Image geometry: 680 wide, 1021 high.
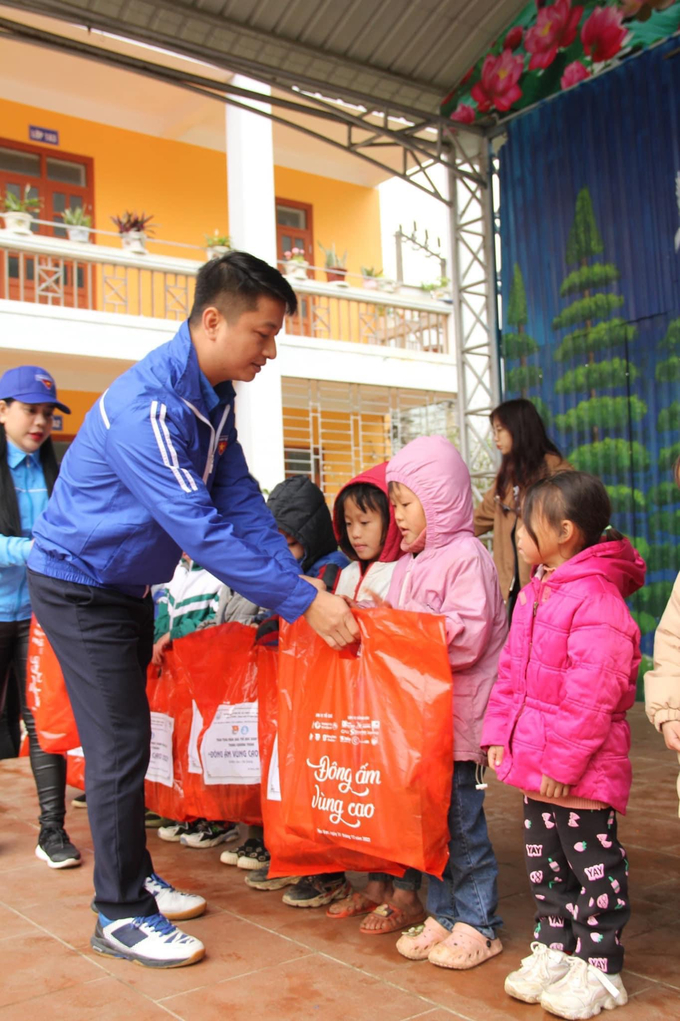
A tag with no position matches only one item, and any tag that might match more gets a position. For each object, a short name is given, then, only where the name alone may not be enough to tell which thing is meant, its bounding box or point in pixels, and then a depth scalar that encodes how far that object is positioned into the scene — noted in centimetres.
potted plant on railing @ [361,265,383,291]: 1281
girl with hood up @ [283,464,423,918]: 269
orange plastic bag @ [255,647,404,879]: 247
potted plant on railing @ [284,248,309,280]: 1198
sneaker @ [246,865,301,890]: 301
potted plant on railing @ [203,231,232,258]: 1146
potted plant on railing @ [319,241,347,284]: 1246
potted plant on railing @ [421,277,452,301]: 1323
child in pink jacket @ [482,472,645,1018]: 211
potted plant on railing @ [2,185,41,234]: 1009
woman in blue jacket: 343
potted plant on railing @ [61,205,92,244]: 1086
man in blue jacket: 241
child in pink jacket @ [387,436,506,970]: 242
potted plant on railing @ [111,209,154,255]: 1105
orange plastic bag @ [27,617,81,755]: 312
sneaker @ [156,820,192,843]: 364
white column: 1118
